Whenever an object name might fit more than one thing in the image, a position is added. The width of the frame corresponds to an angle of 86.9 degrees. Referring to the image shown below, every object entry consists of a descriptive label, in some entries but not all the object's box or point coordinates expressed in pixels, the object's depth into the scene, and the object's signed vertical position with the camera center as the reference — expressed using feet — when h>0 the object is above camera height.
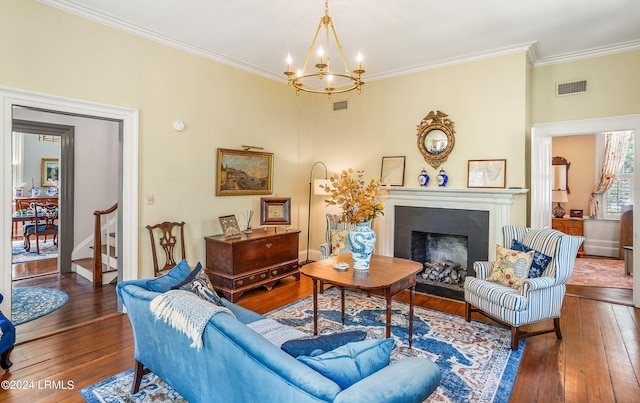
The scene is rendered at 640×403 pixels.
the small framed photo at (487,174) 14.51 +1.15
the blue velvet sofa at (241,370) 3.96 -2.35
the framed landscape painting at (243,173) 15.69 +1.20
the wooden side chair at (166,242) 13.10 -1.83
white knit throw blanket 5.36 -1.94
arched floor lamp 19.01 +0.38
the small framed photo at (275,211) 16.42 -0.67
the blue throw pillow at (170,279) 7.49 -1.91
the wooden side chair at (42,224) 22.57 -2.02
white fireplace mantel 14.01 -0.15
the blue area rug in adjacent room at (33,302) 11.93 -4.22
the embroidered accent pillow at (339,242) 15.76 -2.12
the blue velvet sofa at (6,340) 8.34 -3.66
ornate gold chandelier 8.66 +3.39
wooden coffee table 9.32 -2.30
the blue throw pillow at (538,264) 10.85 -2.05
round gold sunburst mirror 15.78 +2.93
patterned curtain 22.30 +2.93
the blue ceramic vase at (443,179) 15.79 +0.94
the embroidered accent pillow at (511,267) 10.93 -2.23
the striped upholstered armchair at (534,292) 10.05 -2.89
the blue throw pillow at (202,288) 7.34 -2.03
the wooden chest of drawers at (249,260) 14.05 -2.81
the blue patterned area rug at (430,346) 7.84 -4.42
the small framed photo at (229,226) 14.79 -1.32
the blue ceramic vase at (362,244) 10.58 -1.45
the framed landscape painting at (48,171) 29.37 +2.06
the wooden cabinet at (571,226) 23.27 -1.75
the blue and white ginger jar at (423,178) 16.28 +0.99
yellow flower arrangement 10.54 -0.09
